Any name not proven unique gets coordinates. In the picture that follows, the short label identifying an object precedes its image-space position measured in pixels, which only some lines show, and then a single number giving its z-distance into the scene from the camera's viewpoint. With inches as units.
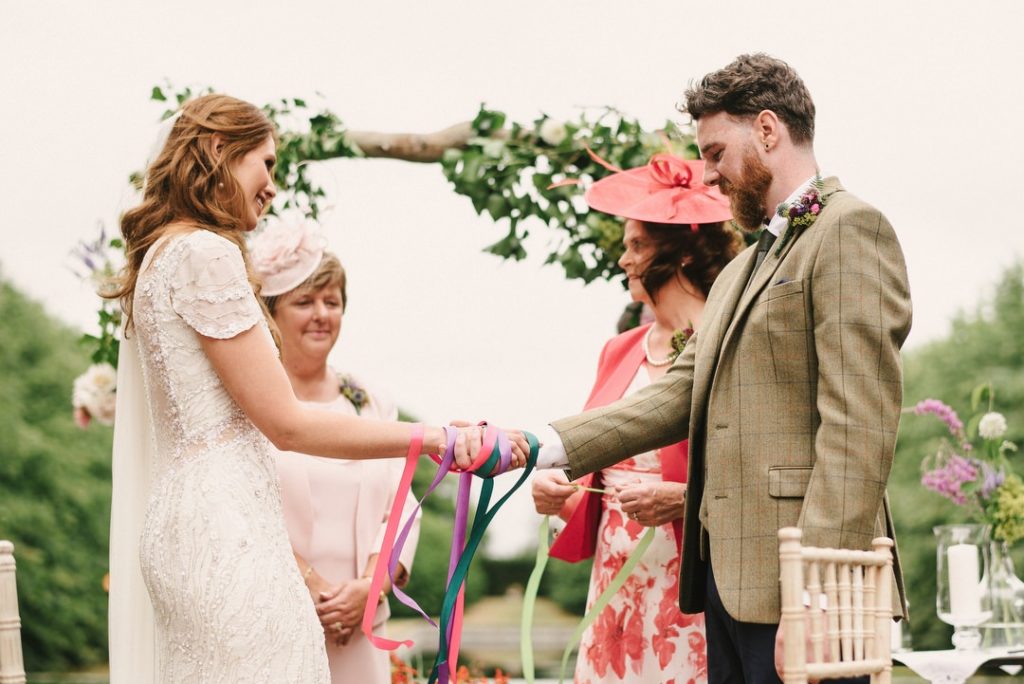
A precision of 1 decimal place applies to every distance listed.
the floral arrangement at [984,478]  192.1
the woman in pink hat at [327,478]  168.1
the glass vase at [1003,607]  184.9
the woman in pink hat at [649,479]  151.3
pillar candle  180.1
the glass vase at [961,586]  179.8
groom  112.8
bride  112.3
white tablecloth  170.6
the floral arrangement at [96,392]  219.9
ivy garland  204.7
